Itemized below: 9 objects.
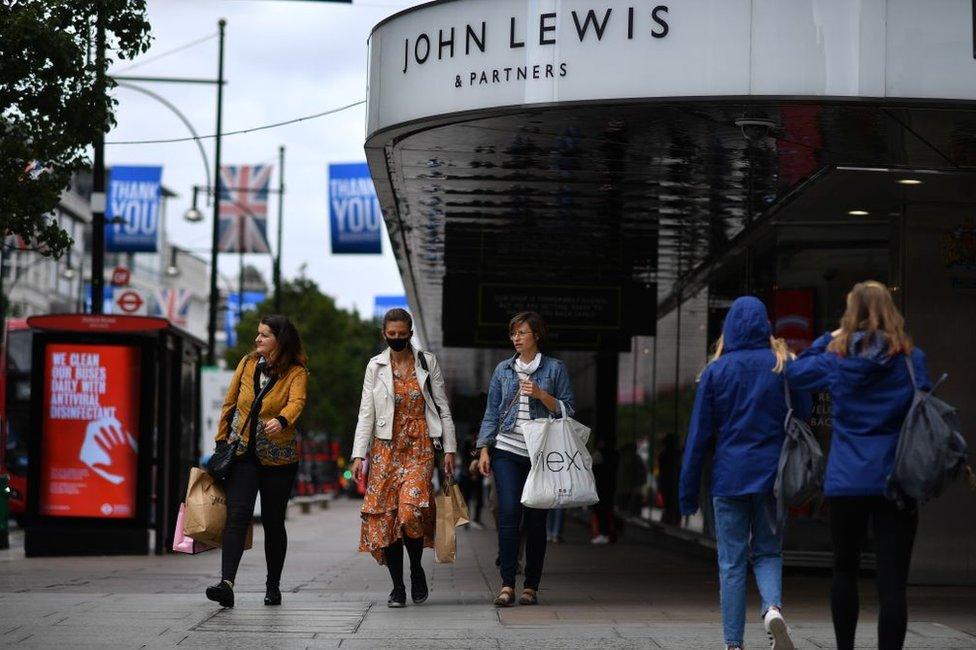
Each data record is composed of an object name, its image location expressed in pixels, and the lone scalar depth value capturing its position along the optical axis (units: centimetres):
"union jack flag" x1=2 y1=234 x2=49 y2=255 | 1330
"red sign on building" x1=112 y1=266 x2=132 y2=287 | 3112
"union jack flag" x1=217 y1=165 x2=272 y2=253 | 3897
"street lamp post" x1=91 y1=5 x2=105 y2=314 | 2075
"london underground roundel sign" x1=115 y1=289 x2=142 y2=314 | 2795
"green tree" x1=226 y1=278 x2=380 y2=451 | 6347
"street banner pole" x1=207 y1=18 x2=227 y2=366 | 3250
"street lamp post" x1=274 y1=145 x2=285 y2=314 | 4291
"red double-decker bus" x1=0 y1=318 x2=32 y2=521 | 2986
